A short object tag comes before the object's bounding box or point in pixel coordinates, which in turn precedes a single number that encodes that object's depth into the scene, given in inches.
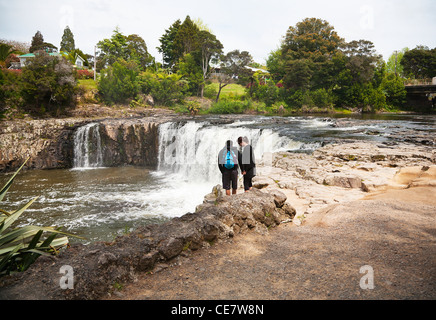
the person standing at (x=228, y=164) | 261.9
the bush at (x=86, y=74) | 1402.7
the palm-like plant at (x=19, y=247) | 113.8
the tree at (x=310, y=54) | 1401.3
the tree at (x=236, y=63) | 1409.9
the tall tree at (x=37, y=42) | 1670.8
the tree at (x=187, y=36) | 1643.7
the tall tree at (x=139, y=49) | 1625.2
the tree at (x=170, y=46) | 1756.9
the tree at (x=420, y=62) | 1669.5
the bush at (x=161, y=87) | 1263.5
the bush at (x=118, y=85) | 1109.1
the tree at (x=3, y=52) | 997.2
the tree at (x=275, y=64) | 1547.5
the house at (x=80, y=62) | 1679.4
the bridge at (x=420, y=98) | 1354.6
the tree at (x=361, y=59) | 1366.9
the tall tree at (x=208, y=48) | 1430.2
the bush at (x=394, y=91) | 1409.9
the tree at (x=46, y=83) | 798.5
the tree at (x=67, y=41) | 1995.6
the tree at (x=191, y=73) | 1476.4
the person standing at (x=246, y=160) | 258.4
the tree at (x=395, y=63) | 2210.1
